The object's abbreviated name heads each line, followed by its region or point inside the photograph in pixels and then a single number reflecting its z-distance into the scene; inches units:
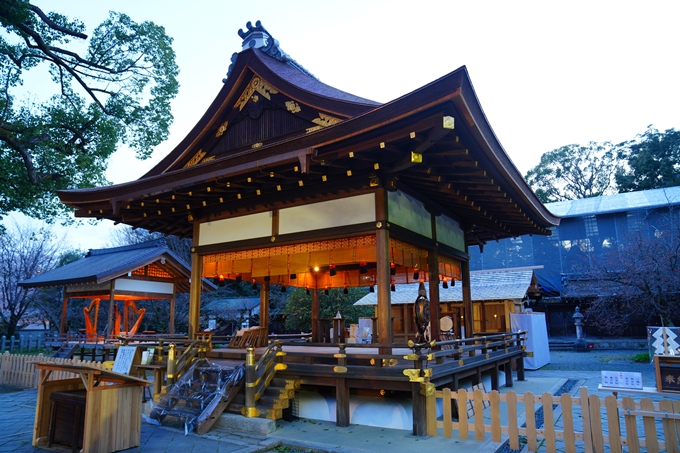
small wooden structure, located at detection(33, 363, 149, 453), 238.5
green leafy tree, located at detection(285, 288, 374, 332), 994.1
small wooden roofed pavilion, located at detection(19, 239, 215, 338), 719.7
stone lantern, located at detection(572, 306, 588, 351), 1072.2
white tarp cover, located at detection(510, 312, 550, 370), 706.8
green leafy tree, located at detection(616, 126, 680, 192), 1515.7
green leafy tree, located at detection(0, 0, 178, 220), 482.9
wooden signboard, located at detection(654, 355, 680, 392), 394.6
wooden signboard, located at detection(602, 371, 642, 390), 297.1
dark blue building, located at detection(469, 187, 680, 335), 1159.6
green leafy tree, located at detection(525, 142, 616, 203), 1807.3
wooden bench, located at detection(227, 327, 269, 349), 438.9
